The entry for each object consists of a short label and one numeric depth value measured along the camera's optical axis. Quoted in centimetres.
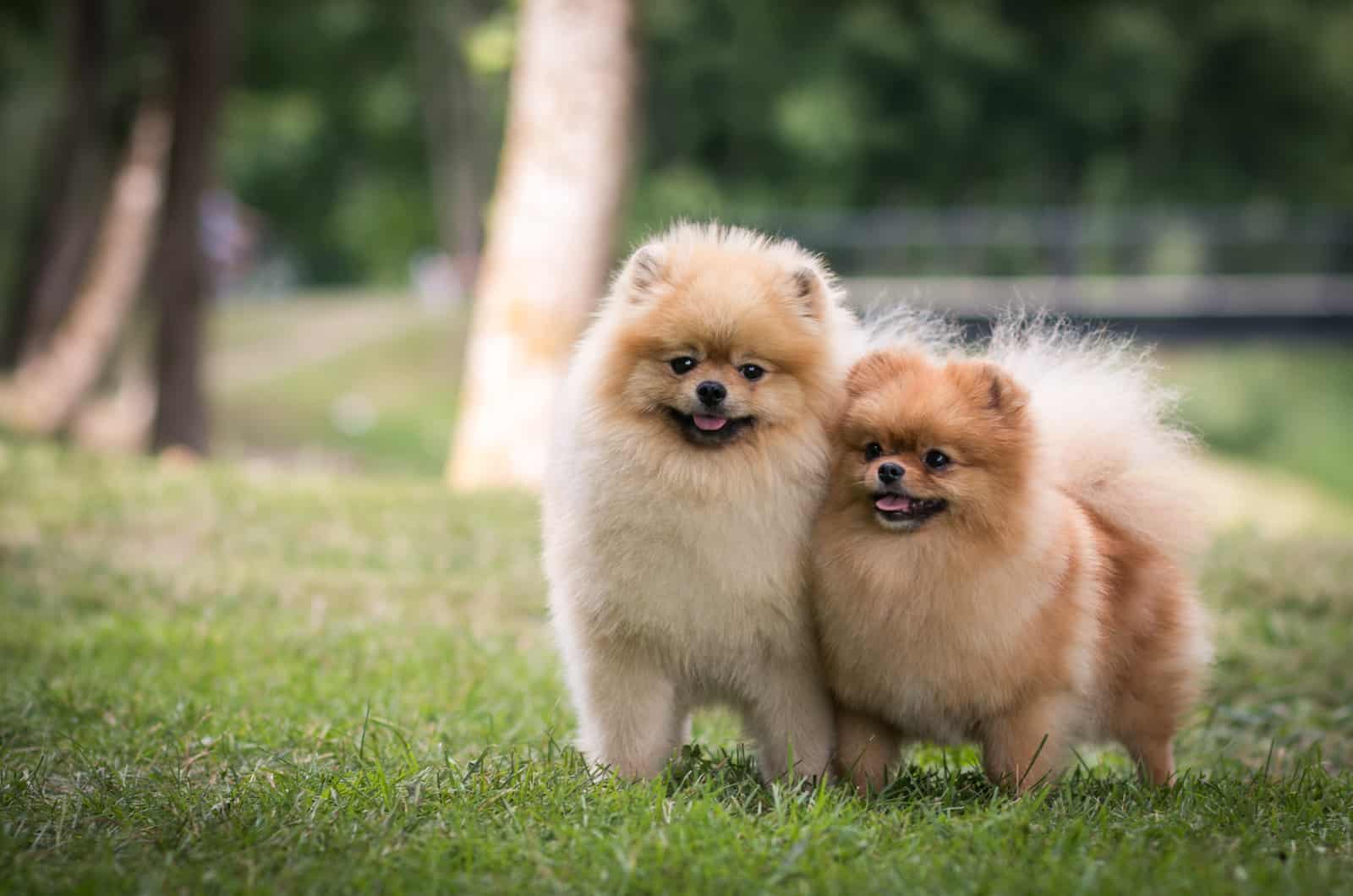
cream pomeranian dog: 362
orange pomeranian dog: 360
